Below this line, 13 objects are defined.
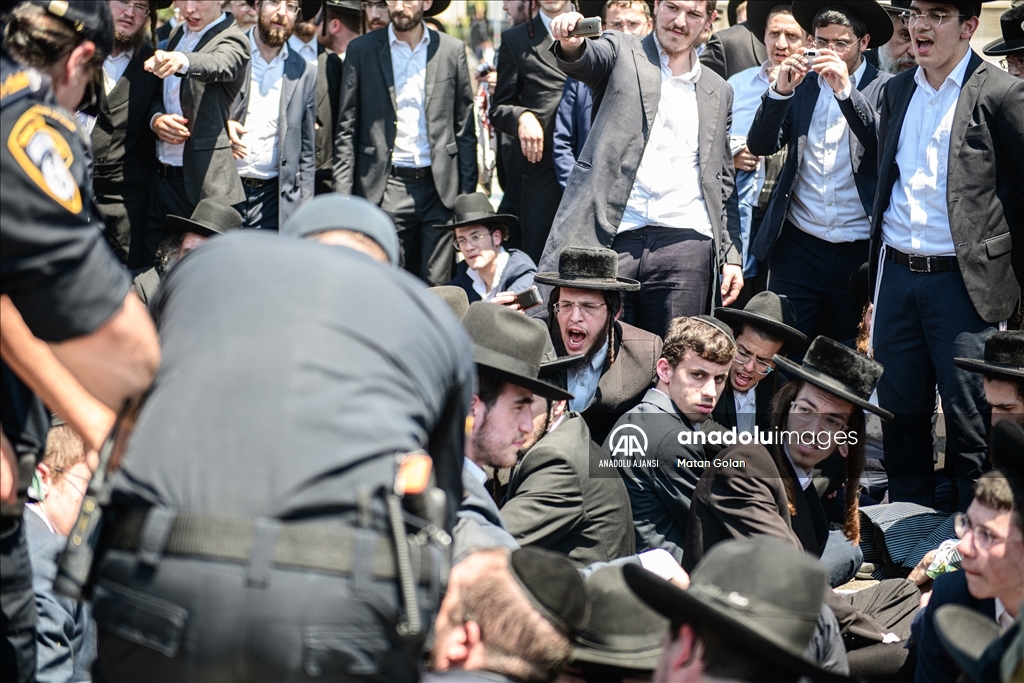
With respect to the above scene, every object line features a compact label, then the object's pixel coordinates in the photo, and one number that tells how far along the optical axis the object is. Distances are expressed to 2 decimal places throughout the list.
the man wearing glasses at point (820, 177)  6.43
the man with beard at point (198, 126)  6.81
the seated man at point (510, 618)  2.69
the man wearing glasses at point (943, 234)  5.47
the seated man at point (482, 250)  6.79
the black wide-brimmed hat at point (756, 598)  2.54
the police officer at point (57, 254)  2.25
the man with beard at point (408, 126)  7.43
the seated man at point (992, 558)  3.49
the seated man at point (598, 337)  5.80
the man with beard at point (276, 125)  7.23
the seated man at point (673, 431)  4.98
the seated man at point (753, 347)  5.86
